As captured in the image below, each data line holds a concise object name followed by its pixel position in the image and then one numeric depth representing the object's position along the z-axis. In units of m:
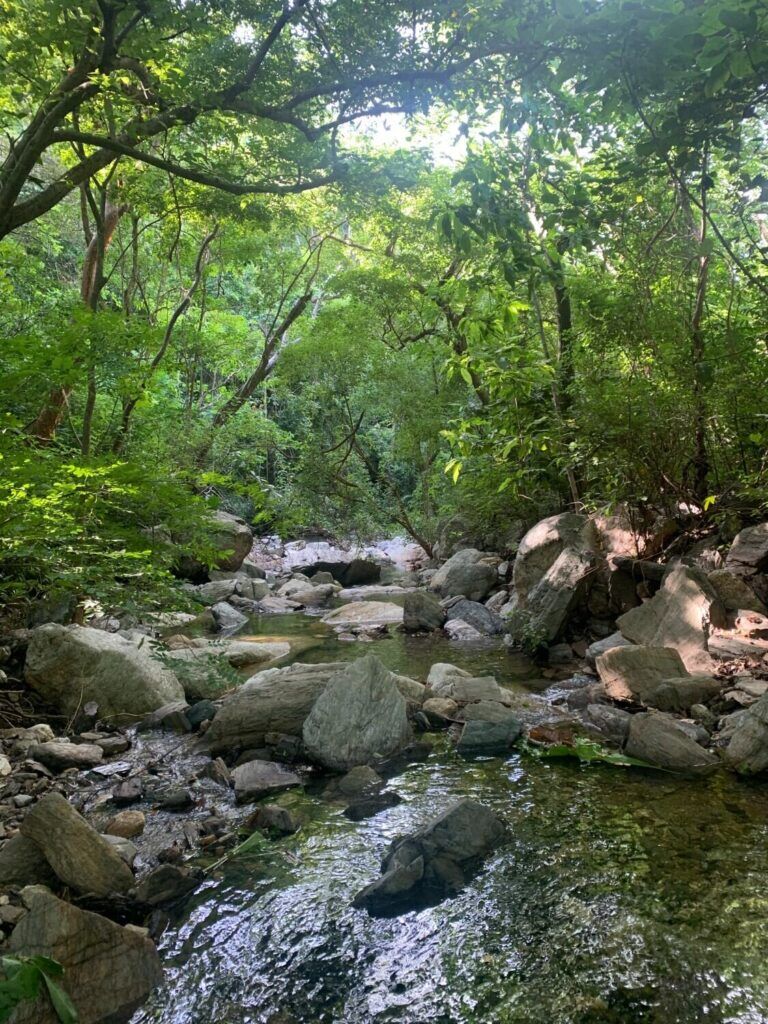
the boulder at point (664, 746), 4.36
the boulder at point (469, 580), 11.11
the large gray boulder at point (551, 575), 7.67
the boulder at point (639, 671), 5.53
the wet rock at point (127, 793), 4.21
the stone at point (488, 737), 5.00
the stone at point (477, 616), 9.41
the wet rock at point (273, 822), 3.81
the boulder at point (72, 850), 3.02
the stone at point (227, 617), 10.79
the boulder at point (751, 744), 4.16
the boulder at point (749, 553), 6.36
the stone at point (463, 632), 8.98
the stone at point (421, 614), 9.62
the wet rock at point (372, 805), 4.00
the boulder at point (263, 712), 5.07
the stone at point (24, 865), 3.00
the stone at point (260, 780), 4.30
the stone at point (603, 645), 6.83
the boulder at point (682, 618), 5.94
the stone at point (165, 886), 3.07
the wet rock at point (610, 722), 4.97
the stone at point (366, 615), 10.53
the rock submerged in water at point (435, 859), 3.09
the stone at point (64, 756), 4.54
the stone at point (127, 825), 3.72
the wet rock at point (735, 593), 6.20
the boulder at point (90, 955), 2.36
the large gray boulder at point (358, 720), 4.80
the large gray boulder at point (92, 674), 5.58
